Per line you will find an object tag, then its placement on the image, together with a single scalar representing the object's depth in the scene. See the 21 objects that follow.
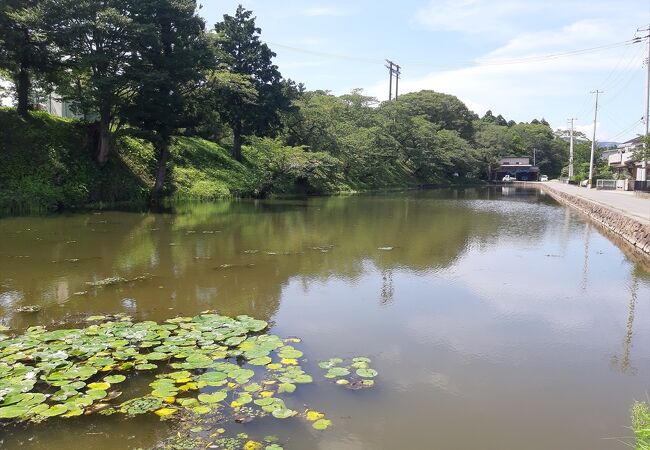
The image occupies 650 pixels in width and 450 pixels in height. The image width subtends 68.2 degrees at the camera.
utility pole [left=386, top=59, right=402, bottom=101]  67.81
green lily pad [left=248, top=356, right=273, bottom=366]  5.51
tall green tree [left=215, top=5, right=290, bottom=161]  33.84
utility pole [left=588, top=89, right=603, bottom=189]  49.12
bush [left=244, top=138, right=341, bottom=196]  33.50
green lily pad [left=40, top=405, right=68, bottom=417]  4.29
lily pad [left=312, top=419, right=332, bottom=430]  4.33
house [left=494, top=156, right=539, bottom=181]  81.75
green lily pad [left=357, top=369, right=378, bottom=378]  5.36
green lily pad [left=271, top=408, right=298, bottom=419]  4.39
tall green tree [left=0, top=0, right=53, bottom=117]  19.14
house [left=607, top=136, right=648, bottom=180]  43.06
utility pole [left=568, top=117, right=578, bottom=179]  66.16
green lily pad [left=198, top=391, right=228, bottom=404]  4.59
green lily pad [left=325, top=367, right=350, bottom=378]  5.34
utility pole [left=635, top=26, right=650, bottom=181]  34.44
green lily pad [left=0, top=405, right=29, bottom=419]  4.17
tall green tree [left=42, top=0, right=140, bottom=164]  19.25
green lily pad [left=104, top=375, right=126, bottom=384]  4.92
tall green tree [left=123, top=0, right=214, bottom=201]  20.80
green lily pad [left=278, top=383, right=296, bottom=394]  4.91
